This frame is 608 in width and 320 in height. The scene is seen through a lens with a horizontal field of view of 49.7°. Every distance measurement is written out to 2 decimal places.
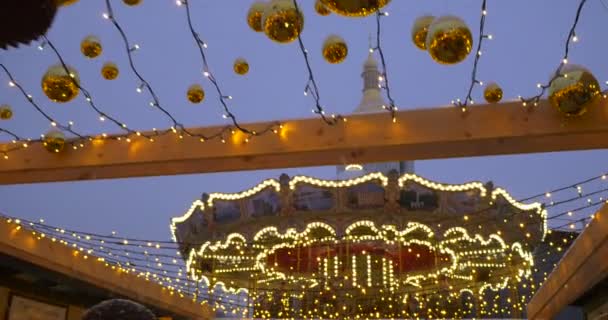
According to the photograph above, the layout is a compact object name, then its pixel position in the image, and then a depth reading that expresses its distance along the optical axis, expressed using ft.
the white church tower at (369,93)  59.80
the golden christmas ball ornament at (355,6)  6.98
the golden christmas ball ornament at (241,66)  12.89
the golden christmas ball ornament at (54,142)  15.03
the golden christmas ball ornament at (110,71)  13.24
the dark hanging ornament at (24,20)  4.71
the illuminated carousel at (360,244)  32.86
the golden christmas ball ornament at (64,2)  5.45
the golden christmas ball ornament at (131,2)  9.92
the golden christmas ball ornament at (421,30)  10.25
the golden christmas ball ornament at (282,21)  8.99
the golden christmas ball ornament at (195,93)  13.43
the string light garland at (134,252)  23.38
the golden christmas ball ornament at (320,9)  10.21
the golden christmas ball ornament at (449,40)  9.11
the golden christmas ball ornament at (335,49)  11.06
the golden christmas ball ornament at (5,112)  14.70
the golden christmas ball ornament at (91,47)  12.24
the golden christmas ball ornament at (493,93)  12.98
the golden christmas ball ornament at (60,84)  11.63
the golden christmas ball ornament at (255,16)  9.98
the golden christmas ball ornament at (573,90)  11.64
